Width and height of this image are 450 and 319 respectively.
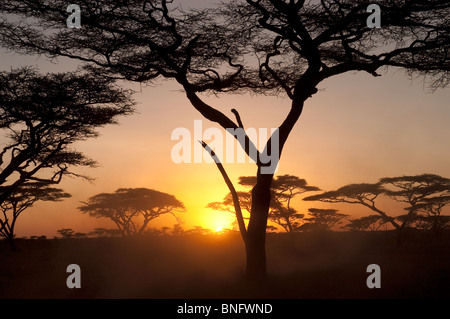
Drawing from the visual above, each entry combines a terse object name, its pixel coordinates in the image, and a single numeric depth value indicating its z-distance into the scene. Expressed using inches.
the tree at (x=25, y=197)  1004.6
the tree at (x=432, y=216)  1242.0
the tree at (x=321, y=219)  1390.3
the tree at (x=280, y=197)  1162.2
